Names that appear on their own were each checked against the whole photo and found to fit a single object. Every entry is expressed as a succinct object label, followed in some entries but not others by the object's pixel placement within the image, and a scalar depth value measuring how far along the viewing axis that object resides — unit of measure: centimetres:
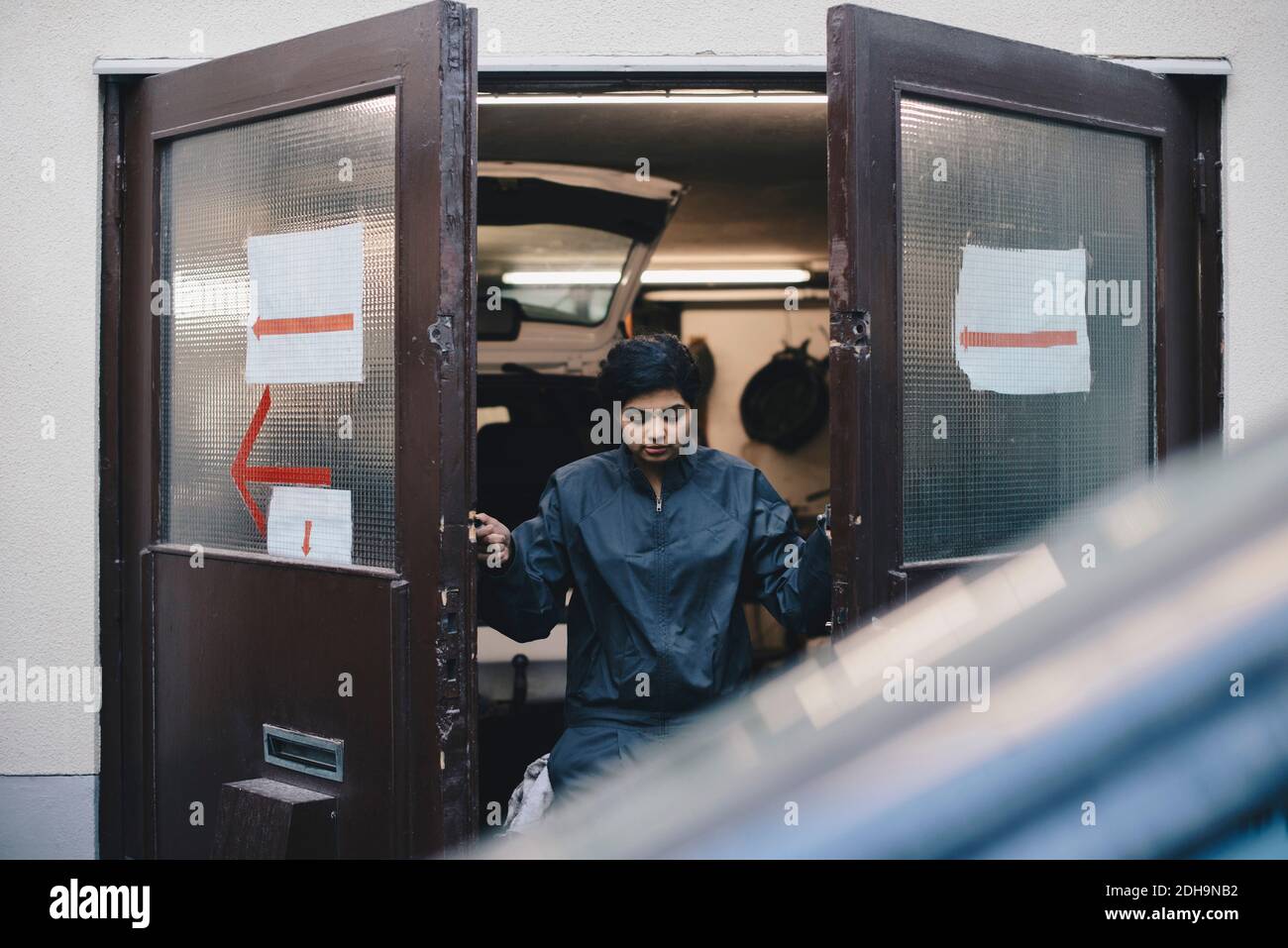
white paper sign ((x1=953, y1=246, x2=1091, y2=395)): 274
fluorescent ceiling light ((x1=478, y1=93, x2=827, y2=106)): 372
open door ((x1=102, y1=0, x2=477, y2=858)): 248
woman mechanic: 297
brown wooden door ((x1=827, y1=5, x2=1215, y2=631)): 245
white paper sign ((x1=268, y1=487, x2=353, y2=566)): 273
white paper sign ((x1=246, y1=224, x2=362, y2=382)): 271
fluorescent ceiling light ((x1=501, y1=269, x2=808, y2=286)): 809
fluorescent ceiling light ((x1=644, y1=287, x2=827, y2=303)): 844
